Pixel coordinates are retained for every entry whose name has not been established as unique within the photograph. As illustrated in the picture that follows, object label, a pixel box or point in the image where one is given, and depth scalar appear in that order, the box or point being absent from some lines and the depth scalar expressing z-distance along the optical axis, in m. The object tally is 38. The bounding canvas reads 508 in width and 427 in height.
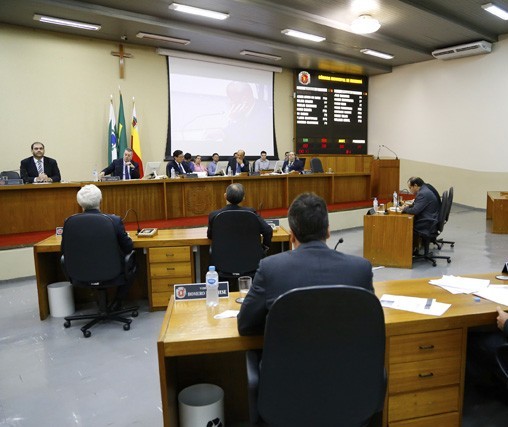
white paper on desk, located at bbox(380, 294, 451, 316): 1.86
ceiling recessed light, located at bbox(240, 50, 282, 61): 9.01
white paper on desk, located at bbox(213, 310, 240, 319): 1.86
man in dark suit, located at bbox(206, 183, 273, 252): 3.41
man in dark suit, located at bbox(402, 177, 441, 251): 5.03
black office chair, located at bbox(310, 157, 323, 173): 9.94
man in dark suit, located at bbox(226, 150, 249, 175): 8.48
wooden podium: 9.37
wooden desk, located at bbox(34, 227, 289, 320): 3.65
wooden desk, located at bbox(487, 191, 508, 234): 7.05
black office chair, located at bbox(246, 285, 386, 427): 1.21
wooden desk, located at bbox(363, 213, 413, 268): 5.06
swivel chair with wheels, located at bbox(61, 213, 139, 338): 3.09
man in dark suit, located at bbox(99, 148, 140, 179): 6.71
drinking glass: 2.18
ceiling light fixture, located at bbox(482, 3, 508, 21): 7.14
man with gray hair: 3.20
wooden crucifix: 8.13
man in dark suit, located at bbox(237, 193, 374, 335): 1.36
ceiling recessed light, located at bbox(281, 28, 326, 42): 8.05
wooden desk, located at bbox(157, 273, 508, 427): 1.62
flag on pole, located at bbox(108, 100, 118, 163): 8.00
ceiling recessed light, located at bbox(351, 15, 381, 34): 7.04
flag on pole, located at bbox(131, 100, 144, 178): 8.28
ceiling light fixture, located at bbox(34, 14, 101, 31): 6.59
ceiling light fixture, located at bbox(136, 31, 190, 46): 7.58
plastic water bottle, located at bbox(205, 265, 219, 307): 2.04
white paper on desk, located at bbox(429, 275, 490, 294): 2.17
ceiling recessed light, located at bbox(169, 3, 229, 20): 6.58
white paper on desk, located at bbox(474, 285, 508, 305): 2.00
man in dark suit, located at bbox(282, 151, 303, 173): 9.06
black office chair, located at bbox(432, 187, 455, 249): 5.46
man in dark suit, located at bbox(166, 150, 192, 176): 7.62
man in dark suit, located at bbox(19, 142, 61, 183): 5.79
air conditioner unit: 8.91
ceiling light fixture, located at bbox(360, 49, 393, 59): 9.61
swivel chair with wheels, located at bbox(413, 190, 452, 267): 5.20
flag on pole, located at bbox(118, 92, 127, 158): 8.12
